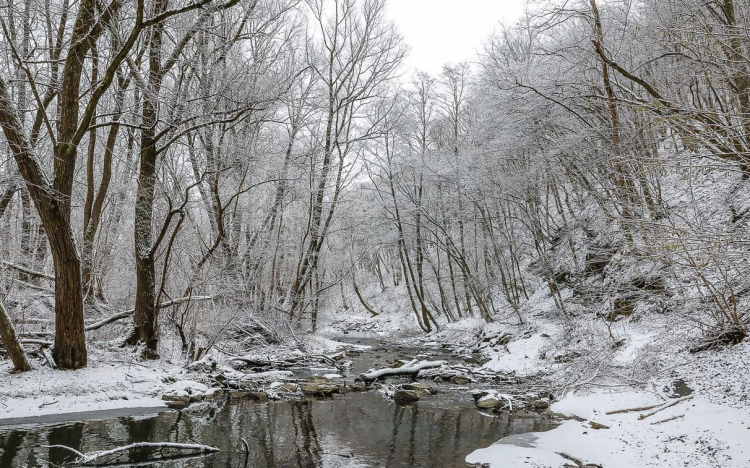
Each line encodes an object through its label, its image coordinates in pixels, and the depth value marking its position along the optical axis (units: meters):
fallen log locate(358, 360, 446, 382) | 12.30
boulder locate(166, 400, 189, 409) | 8.90
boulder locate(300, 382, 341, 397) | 10.50
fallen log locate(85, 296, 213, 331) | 10.52
